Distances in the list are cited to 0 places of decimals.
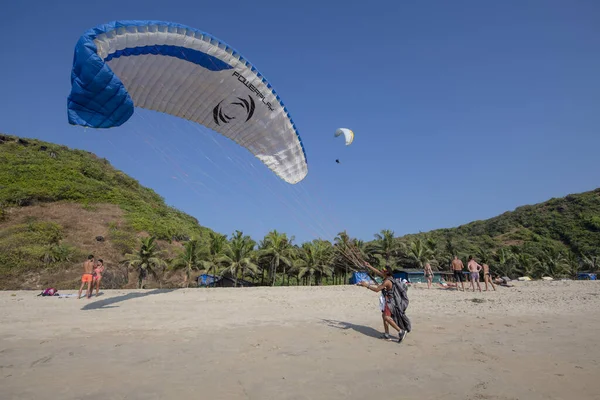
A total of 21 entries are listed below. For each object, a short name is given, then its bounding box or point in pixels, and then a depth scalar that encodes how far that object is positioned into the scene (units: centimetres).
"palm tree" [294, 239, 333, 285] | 3473
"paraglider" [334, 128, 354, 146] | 1116
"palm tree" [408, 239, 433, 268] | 3834
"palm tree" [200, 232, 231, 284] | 3063
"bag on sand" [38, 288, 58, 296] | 1481
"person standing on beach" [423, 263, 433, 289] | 1986
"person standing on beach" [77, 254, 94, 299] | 1323
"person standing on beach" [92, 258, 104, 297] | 1405
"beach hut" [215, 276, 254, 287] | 3241
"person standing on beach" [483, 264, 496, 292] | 1748
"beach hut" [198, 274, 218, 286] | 3228
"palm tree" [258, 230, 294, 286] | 3375
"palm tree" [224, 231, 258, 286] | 3105
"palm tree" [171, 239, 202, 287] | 3030
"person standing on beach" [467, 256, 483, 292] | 1647
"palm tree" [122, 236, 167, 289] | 2831
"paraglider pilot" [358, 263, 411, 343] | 708
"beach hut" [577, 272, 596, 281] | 3983
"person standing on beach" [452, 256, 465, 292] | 1727
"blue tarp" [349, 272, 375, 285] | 3317
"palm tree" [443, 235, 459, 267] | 4310
